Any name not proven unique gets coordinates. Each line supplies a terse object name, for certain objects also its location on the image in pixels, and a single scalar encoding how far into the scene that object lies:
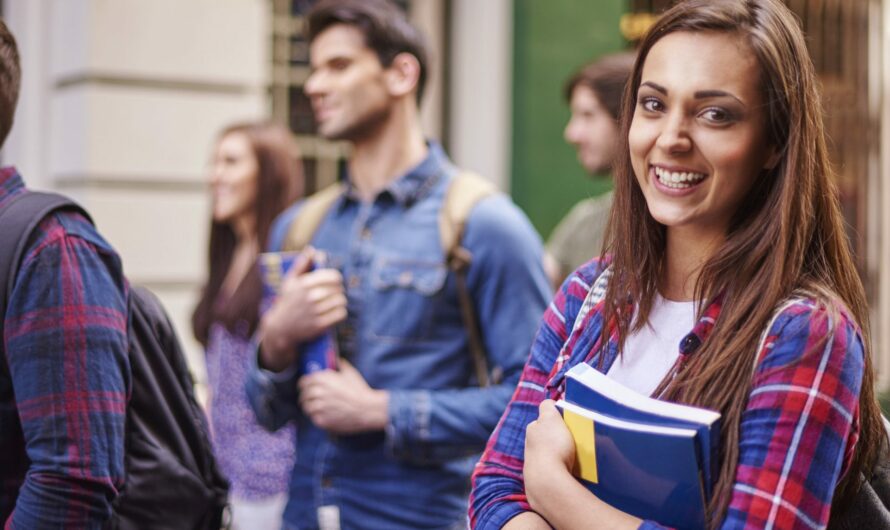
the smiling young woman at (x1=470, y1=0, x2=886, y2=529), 1.62
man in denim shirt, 3.05
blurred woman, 4.27
